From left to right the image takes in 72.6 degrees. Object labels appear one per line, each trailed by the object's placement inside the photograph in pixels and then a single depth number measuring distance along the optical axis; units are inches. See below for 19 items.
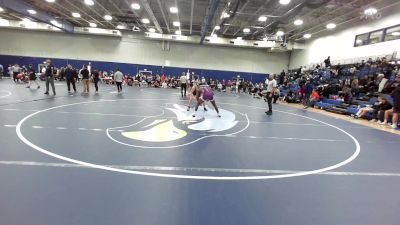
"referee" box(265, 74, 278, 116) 462.6
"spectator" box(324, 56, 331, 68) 893.5
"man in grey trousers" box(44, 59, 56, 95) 521.5
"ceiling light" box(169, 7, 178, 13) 767.4
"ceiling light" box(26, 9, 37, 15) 826.5
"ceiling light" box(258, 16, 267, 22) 792.3
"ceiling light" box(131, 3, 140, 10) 740.3
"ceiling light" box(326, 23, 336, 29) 814.7
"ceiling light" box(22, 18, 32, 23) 1089.4
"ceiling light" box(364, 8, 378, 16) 637.9
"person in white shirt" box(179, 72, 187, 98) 704.4
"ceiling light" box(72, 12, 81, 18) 916.4
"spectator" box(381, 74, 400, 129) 395.2
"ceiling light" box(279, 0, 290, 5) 607.5
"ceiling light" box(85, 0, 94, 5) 730.8
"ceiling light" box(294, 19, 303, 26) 802.2
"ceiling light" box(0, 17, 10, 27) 1096.8
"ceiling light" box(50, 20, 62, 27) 988.6
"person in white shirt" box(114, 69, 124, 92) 706.6
